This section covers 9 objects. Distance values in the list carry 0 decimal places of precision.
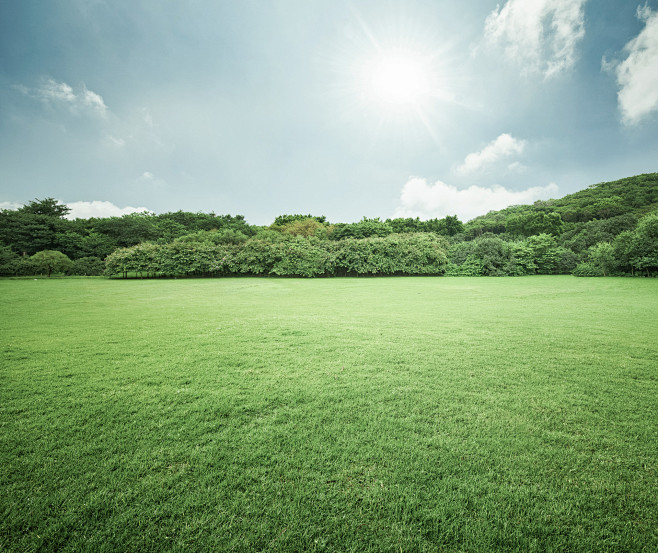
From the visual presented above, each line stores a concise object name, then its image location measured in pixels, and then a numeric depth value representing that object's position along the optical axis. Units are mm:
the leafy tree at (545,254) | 34844
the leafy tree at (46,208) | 49234
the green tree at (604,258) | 26078
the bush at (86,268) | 35156
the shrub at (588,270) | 27828
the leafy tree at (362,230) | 49125
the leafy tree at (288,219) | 68244
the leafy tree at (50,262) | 32281
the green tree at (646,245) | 23016
